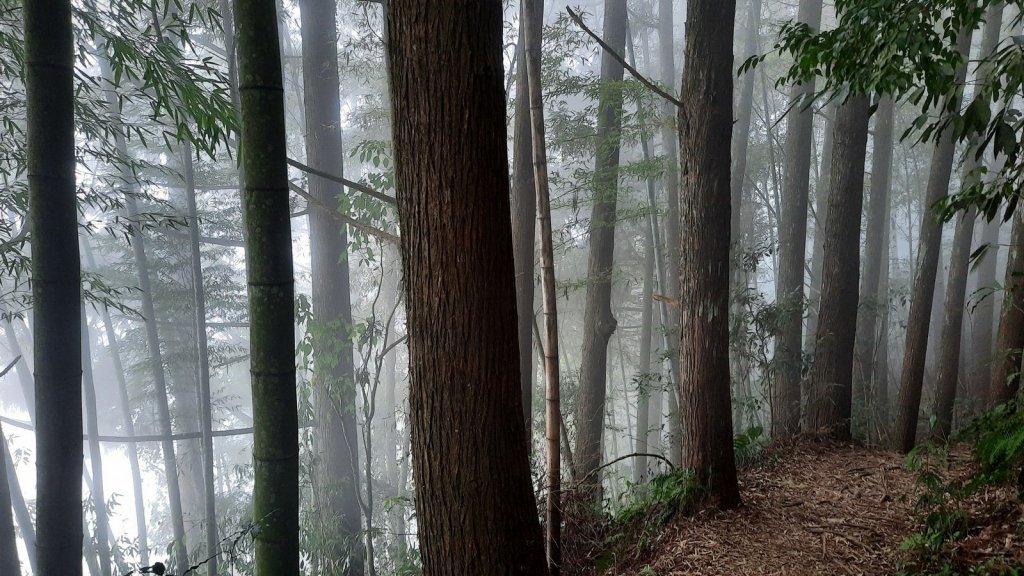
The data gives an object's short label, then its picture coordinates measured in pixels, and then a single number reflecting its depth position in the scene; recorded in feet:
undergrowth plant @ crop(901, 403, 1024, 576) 8.98
